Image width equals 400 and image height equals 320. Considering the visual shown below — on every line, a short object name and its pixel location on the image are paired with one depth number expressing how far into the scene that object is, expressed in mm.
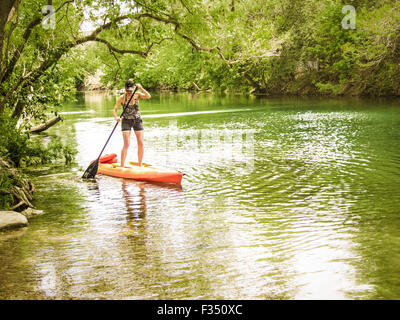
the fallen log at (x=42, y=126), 18839
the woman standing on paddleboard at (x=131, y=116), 11062
